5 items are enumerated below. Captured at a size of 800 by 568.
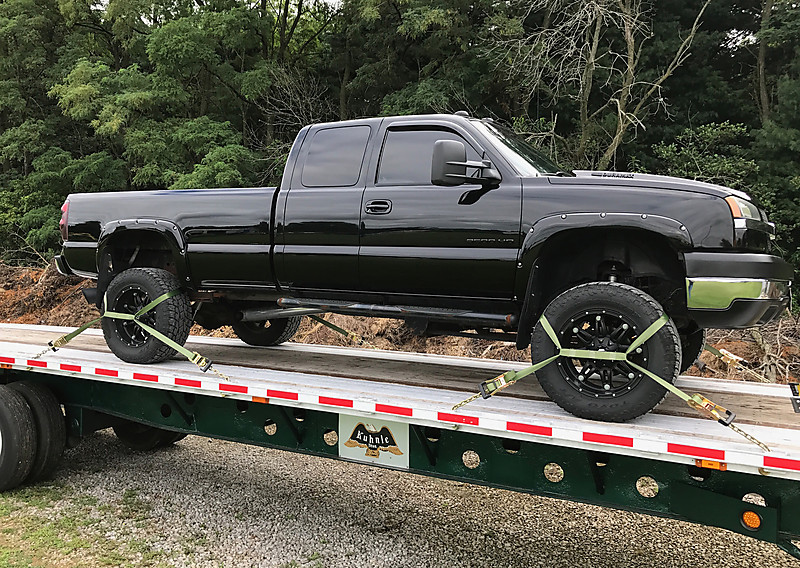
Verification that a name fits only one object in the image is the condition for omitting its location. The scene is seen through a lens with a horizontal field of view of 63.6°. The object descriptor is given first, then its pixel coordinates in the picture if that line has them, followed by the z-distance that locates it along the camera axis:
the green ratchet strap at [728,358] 4.14
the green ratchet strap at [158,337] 4.46
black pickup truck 3.35
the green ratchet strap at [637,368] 3.07
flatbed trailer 2.88
